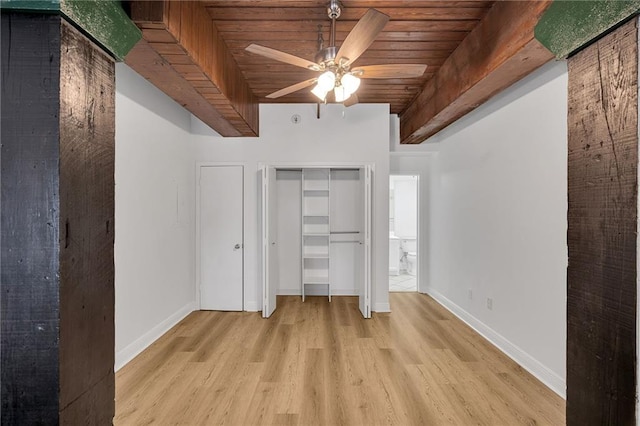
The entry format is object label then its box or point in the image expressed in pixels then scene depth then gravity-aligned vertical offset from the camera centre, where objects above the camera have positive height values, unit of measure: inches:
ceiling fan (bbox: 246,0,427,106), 72.7 +39.3
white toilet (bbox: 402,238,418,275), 271.6 -35.5
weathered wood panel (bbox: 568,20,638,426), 42.8 -2.7
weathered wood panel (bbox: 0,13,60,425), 38.9 -2.0
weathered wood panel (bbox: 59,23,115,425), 40.8 -2.9
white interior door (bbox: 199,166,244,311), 170.6 -12.6
